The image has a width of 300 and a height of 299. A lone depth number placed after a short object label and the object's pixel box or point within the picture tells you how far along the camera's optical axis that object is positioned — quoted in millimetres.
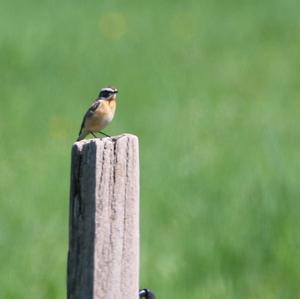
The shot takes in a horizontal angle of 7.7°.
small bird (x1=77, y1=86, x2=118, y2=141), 10844
